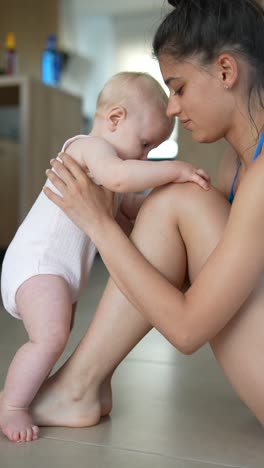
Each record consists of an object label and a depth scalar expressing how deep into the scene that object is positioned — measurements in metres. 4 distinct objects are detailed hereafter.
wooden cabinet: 3.13
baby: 1.04
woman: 0.89
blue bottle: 3.93
